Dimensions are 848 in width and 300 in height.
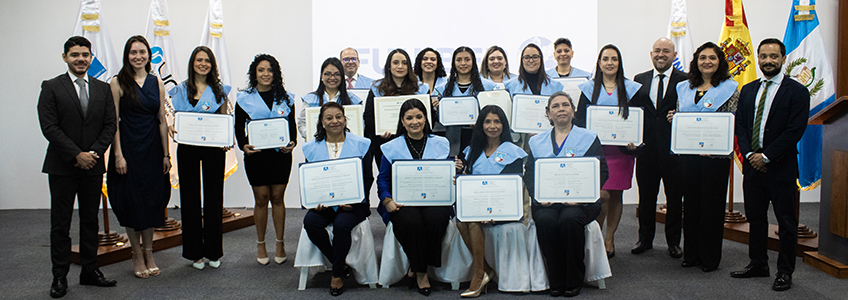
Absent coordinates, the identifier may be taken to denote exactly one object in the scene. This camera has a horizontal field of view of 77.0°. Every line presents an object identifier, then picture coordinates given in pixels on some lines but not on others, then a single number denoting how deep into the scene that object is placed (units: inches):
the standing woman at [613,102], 151.9
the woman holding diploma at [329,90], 156.1
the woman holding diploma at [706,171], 142.6
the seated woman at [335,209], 128.6
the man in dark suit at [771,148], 128.5
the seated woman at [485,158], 125.2
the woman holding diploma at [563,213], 123.0
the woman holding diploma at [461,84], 159.2
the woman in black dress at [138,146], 136.4
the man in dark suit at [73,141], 122.6
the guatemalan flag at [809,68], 194.4
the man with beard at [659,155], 155.0
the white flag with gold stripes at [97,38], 185.9
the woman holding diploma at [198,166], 145.9
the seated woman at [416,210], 126.2
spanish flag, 206.2
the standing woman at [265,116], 150.6
